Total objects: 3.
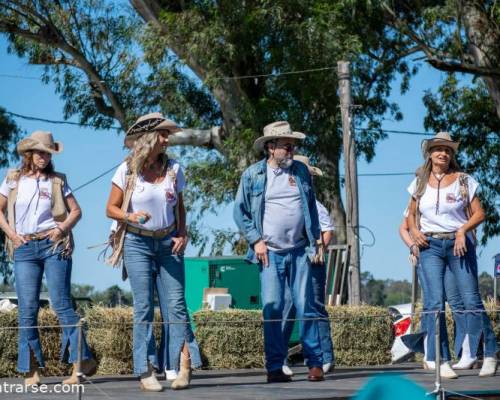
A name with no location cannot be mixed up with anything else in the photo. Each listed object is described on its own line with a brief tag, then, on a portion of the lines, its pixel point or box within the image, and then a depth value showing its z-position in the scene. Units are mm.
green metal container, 16938
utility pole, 19250
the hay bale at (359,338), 13109
